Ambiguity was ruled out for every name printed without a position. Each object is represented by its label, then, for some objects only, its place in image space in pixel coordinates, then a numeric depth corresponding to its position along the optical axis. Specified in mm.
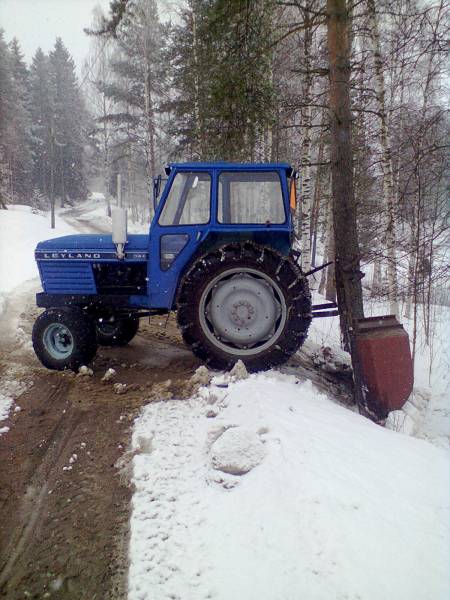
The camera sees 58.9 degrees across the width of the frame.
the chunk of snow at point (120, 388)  3883
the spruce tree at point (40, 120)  31656
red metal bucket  3863
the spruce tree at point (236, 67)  5086
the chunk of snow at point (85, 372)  4242
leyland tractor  3912
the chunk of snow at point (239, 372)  3641
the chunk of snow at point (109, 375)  4180
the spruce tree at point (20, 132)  26703
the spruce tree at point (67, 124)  32969
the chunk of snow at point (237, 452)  2426
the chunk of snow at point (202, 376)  3744
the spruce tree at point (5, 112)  22086
